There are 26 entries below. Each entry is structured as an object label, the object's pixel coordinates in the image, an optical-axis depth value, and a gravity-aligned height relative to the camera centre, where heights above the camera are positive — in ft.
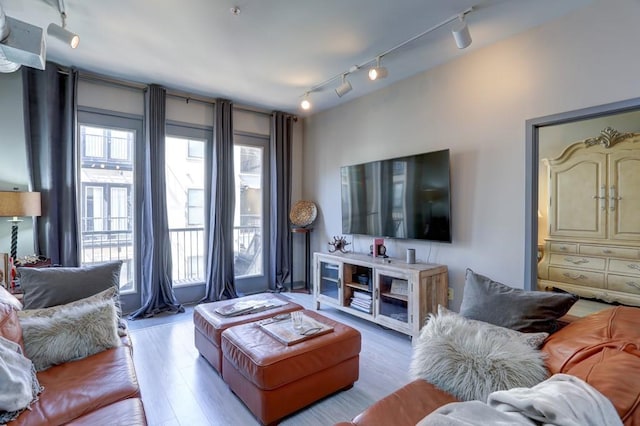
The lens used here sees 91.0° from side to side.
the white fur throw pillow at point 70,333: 5.33 -2.18
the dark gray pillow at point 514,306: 4.85 -1.55
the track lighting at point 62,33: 7.02 +4.03
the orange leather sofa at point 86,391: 4.10 -2.64
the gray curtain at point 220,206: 13.30 +0.26
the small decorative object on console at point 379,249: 11.59 -1.38
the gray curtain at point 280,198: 15.15 +0.68
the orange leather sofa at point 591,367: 2.91 -1.69
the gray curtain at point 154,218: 11.77 -0.21
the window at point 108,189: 11.37 +0.87
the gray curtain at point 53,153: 10.02 +1.93
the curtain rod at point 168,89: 10.93 +4.76
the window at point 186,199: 13.12 +0.57
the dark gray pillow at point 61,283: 6.27 -1.49
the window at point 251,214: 14.94 -0.09
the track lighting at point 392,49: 7.51 +4.76
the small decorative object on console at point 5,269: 7.89 -1.43
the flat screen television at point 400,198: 9.89 +0.50
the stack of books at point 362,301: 10.83 -3.17
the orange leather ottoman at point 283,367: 5.79 -3.07
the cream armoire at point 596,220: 11.76 -0.36
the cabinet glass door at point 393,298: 9.78 -2.79
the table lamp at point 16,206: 8.49 +0.19
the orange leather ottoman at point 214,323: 7.52 -2.74
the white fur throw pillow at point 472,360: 4.15 -2.12
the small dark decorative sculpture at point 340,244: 13.07 -1.37
